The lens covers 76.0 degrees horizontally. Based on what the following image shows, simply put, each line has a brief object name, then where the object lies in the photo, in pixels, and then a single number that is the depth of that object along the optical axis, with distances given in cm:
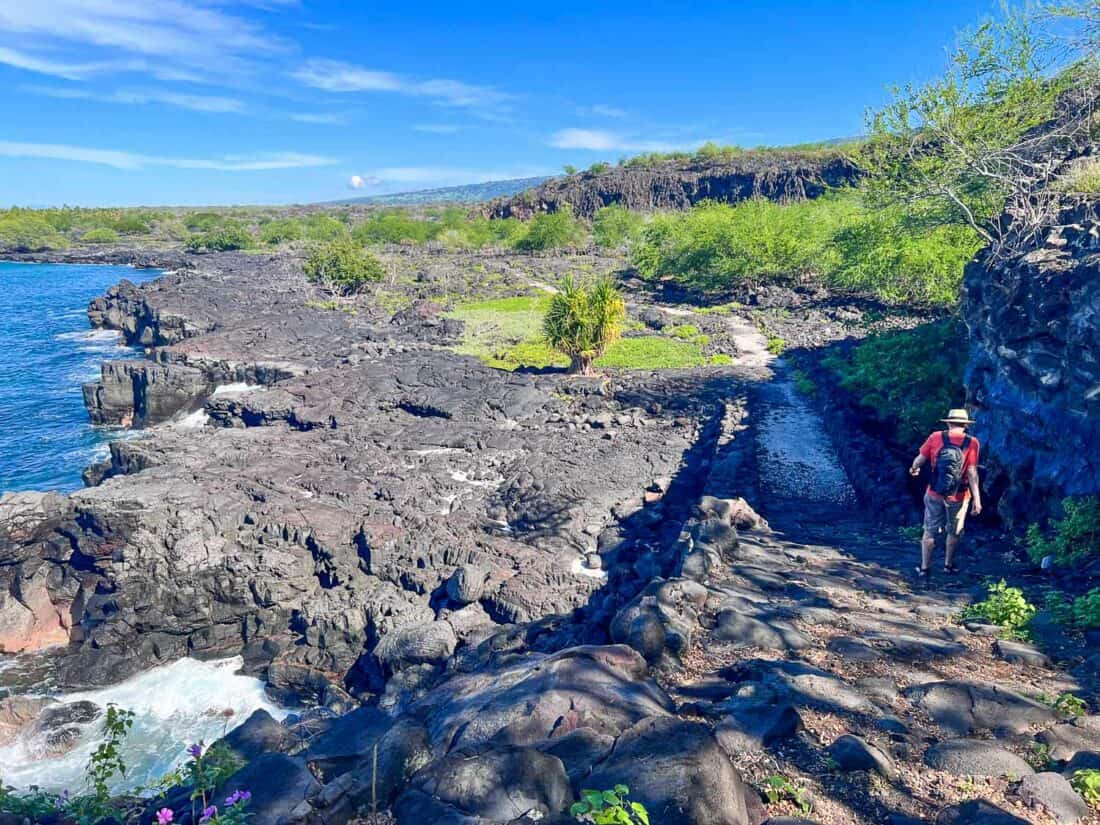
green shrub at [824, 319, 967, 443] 1489
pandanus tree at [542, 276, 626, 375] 2770
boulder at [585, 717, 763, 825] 354
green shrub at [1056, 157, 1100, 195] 1103
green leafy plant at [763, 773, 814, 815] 402
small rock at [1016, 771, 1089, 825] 373
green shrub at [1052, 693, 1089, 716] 483
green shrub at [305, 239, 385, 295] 5197
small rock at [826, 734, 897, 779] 427
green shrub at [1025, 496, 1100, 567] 746
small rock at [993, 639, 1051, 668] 569
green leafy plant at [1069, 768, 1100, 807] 380
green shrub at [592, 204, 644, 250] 8256
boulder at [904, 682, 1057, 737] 476
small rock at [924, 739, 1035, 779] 420
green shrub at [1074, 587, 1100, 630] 611
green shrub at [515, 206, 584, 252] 8144
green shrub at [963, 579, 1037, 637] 642
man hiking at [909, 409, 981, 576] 773
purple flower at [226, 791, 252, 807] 372
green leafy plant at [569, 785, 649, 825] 299
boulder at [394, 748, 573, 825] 385
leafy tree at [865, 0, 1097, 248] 1238
